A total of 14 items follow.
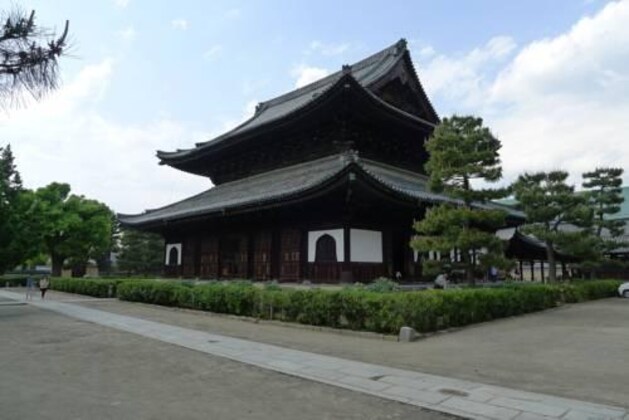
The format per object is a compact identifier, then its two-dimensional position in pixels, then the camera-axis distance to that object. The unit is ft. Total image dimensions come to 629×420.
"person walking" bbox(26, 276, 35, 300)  102.94
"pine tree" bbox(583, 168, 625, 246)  114.11
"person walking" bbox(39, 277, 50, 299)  101.50
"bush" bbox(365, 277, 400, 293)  49.46
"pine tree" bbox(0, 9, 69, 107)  23.88
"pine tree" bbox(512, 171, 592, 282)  86.33
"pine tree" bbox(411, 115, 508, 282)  56.59
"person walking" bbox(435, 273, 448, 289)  65.26
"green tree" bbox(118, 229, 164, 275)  193.36
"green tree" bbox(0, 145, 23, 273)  74.18
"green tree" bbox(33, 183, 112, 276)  150.30
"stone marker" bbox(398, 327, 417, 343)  42.91
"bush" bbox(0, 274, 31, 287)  173.81
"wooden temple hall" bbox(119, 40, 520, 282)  61.67
